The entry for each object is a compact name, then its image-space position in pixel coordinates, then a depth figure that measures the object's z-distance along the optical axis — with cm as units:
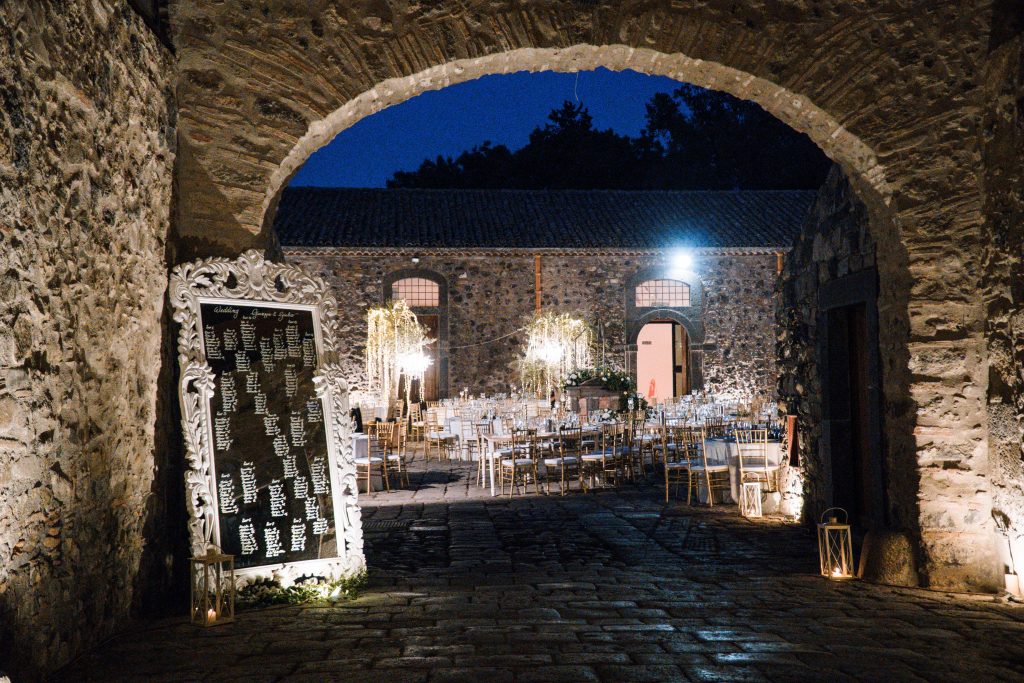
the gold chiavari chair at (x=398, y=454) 1071
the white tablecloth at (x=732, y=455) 830
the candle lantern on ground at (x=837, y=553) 523
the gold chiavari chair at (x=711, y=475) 862
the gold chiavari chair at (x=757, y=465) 798
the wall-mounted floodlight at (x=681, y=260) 1886
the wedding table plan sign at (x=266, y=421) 452
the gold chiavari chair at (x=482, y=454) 1030
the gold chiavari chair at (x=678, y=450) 939
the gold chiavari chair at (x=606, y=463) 1005
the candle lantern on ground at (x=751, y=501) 795
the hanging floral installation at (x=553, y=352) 1603
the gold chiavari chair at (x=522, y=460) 964
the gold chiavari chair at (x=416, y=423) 1546
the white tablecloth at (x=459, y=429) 1328
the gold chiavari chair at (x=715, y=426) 1112
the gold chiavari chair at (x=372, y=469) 986
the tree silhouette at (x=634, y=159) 3125
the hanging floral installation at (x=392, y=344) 1486
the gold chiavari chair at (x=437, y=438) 1404
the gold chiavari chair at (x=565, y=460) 989
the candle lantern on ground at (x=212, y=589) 423
